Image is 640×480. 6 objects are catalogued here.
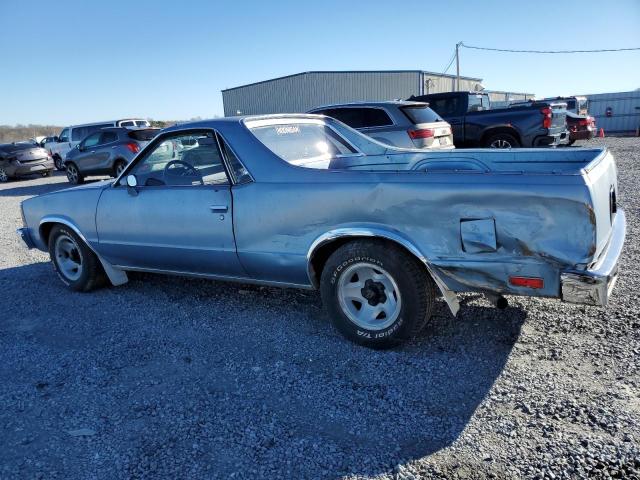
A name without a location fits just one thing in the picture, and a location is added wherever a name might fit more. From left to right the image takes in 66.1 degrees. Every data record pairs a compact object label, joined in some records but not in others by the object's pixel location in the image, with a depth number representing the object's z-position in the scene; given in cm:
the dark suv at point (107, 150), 1328
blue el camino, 271
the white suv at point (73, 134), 1875
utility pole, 3599
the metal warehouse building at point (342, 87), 3197
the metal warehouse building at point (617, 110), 2609
